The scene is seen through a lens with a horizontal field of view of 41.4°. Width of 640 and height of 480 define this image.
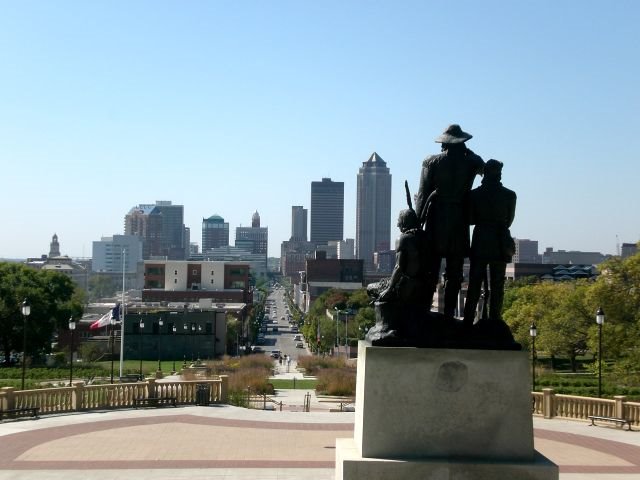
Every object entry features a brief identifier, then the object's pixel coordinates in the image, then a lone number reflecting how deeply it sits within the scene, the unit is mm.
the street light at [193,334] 94000
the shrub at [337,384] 42719
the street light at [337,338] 103538
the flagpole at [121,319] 53225
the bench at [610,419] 27453
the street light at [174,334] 93500
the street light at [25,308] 34544
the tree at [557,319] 61406
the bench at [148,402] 31516
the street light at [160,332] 85562
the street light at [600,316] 32062
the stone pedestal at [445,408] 13844
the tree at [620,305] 41812
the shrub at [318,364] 62519
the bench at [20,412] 28172
